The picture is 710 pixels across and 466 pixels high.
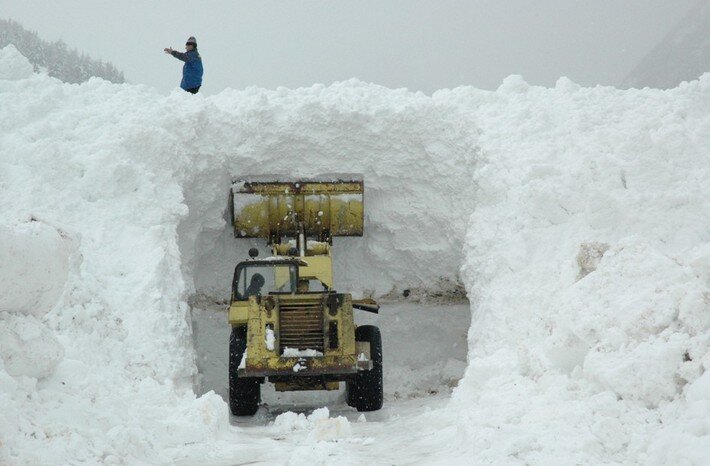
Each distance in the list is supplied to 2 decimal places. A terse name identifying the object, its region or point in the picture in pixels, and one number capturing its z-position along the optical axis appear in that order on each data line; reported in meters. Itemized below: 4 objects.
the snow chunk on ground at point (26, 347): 10.20
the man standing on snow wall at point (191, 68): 25.92
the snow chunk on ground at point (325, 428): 13.08
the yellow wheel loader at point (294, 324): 18.59
